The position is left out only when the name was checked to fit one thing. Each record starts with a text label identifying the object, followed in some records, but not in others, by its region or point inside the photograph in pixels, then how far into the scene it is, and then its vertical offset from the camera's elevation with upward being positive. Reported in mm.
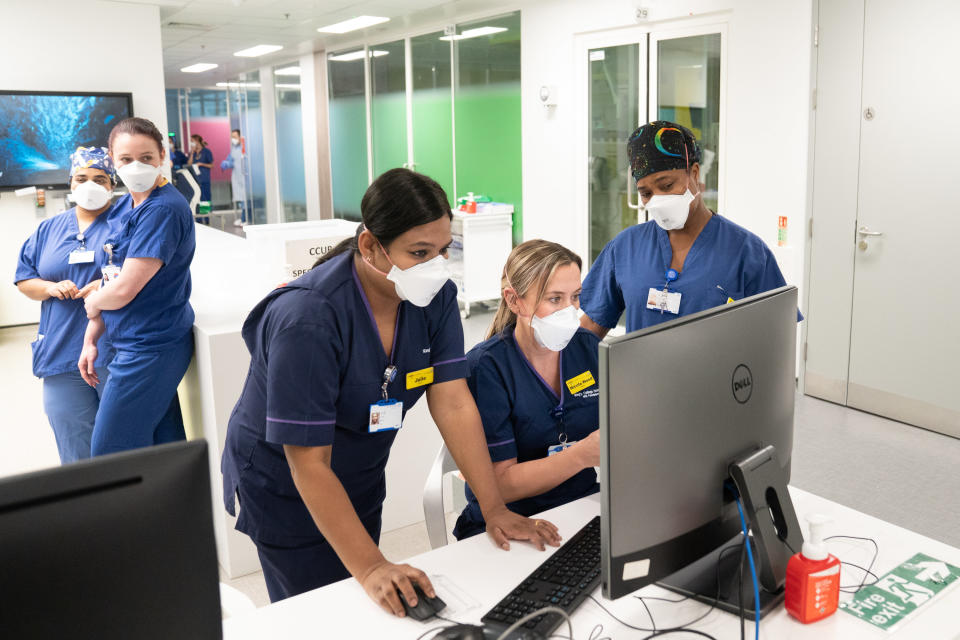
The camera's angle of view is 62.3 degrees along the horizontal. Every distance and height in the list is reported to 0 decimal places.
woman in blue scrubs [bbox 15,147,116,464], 2748 -314
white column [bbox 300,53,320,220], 10430 +825
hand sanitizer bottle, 1283 -642
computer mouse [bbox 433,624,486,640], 1203 -671
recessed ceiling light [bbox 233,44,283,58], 9863 +1794
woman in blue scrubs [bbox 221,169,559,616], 1444 -408
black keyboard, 1299 -694
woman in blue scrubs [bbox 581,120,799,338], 2227 -197
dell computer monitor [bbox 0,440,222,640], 708 -331
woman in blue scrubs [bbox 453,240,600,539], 1804 -456
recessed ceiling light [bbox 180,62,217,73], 11980 +1947
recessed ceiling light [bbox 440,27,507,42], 7129 +1404
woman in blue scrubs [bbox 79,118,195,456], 2584 -344
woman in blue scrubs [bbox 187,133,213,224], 13023 +558
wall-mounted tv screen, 6297 +551
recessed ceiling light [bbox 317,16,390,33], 7679 +1651
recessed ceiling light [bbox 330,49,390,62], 9016 +1587
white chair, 1900 -761
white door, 3840 -210
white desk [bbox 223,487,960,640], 1296 -716
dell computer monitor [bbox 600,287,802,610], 1142 -383
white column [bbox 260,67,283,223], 11844 +736
